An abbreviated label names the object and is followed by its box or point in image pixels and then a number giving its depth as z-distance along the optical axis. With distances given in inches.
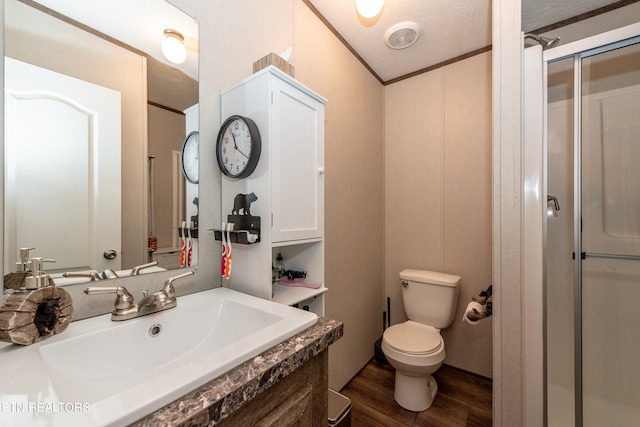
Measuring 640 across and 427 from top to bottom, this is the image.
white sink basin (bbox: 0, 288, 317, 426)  15.3
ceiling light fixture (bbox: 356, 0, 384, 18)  56.2
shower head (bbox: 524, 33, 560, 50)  47.1
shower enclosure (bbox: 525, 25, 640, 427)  55.3
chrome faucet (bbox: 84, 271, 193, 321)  29.0
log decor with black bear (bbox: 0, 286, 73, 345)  21.5
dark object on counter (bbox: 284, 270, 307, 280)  50.3
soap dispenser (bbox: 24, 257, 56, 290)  24.2
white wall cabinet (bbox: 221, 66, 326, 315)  38.2
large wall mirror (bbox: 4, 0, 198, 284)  27.3
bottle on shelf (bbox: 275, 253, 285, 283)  49.8
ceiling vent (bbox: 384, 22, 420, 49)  68.2
